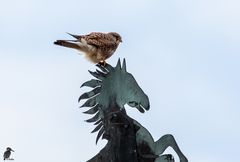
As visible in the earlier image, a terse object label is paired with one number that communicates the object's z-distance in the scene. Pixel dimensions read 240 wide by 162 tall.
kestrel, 12.05
